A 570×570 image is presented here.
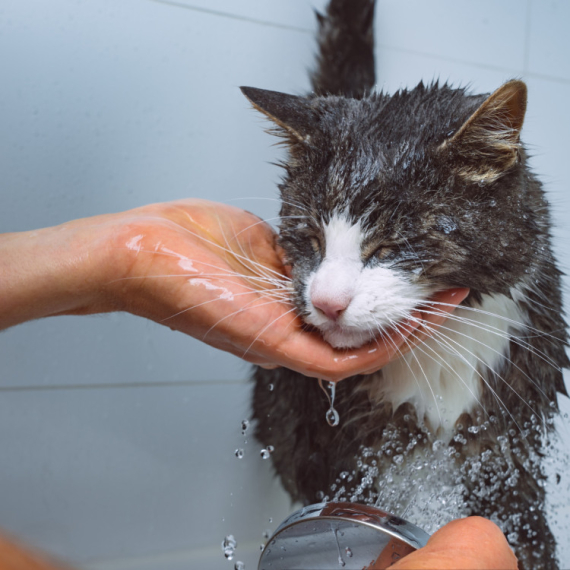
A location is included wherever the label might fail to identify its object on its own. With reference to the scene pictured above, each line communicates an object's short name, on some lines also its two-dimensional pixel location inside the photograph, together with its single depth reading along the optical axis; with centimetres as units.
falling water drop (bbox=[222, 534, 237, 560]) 46
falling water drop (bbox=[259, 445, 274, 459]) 46
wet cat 30
